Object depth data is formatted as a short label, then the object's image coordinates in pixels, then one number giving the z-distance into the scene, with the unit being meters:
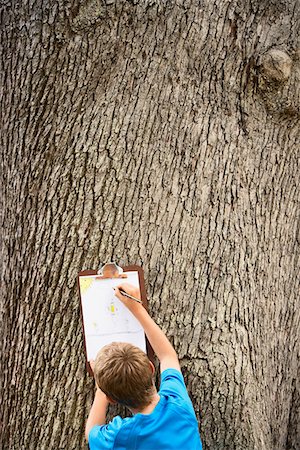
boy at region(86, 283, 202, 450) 2.40
